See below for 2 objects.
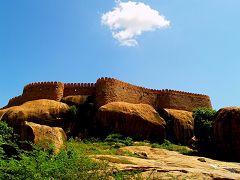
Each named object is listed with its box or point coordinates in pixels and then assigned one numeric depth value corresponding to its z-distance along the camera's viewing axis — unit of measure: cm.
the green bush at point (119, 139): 1902
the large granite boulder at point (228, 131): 1623
